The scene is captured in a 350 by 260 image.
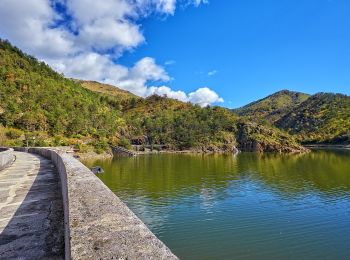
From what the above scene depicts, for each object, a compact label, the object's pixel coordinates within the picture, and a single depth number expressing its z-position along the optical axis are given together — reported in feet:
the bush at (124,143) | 444.96
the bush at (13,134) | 310.04
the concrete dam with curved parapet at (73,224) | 17.48
